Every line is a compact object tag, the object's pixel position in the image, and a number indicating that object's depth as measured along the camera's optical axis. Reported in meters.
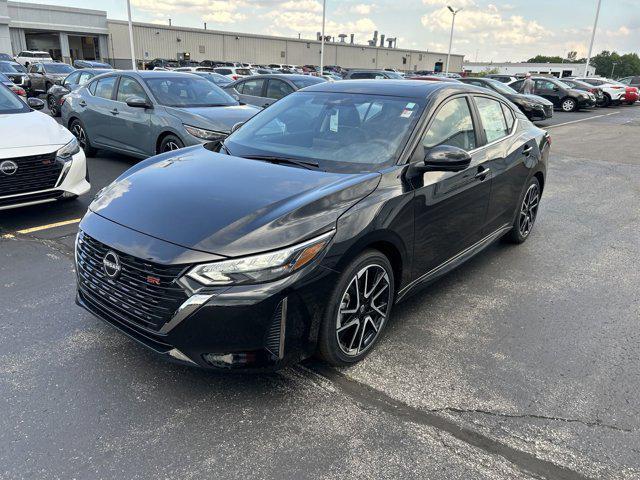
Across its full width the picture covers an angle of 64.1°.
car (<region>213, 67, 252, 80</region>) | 31.12
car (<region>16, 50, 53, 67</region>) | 40.75
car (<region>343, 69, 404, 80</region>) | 21.23
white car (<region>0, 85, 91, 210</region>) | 5.25
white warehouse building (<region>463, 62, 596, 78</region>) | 87.25
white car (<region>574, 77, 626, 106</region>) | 29.48
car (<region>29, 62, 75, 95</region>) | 21.44
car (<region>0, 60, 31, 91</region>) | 21.66
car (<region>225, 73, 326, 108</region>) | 11.86
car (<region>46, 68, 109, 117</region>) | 14.29
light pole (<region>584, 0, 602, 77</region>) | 45.59
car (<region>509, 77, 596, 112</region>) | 24.86
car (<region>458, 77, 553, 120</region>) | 17.98
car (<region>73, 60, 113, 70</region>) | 28.55
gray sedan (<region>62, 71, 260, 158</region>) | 7.71
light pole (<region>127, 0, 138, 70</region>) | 33.38
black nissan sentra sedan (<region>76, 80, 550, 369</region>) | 2.56
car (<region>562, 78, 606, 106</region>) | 27.94
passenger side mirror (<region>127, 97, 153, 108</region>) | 7.93
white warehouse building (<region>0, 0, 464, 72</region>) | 55.69
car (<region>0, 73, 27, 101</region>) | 14.88
